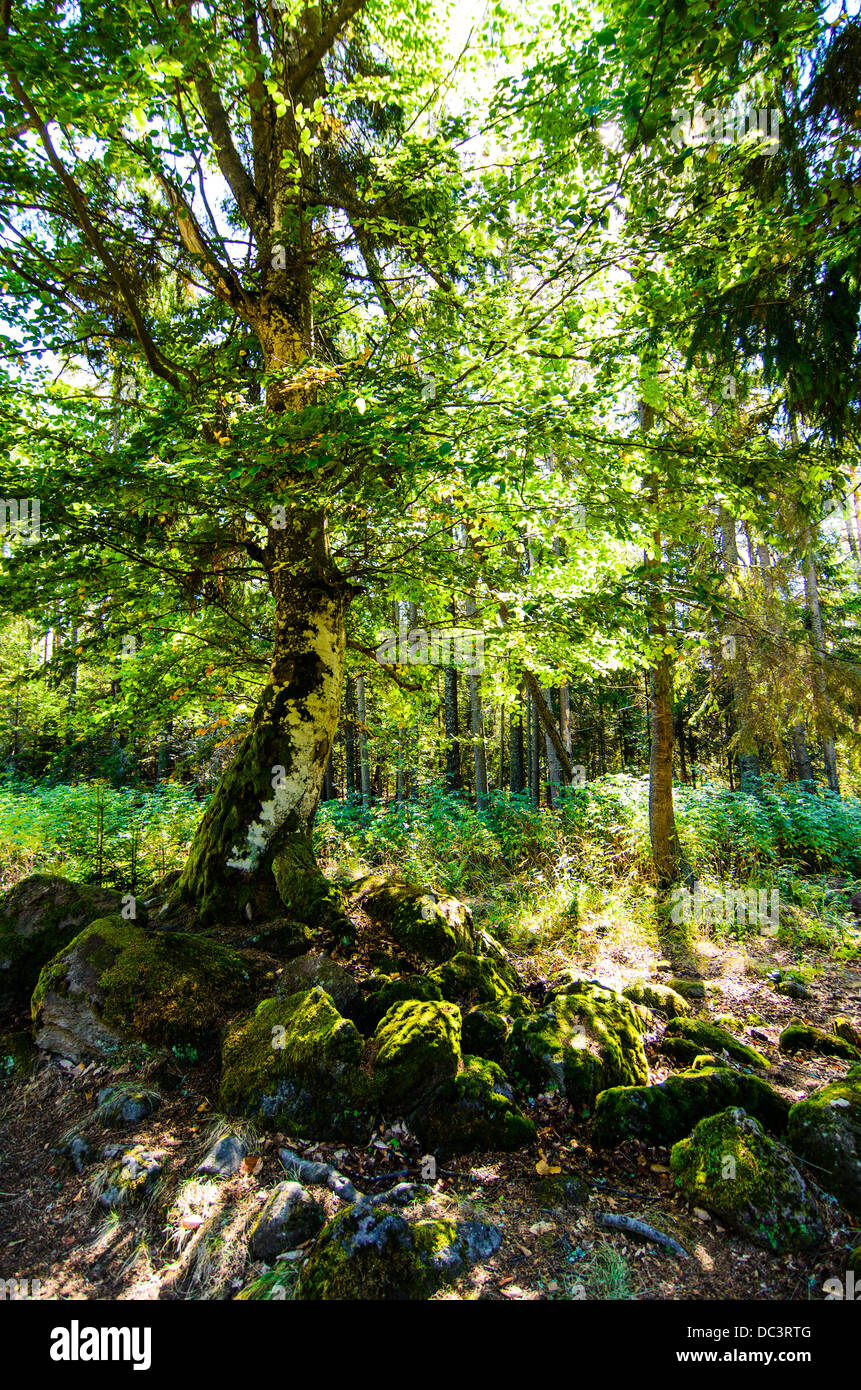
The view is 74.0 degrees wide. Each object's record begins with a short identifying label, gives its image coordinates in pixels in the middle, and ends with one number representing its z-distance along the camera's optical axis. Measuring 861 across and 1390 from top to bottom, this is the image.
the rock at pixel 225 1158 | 2.94
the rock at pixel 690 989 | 5.66
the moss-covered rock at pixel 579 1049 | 3.81
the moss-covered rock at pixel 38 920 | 4.45
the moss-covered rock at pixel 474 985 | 4.65
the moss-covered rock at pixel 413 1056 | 3.44
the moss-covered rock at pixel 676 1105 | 3.45
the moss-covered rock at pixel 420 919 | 5.30
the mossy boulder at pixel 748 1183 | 2.71
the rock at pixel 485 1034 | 4.10
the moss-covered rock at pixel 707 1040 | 4.36
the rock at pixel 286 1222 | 2.54
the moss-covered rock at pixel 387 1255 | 2.30
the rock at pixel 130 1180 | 2.77
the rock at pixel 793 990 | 5.95
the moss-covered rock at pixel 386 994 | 4.25
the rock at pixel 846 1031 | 4.73
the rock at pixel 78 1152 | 3.04
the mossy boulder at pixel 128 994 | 3.83
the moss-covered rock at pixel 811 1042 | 4.61
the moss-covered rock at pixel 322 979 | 4.25
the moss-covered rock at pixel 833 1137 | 3.00
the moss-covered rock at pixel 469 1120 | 3.34
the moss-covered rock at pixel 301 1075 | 3.32
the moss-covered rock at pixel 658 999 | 5.12
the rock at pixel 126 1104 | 3.31
